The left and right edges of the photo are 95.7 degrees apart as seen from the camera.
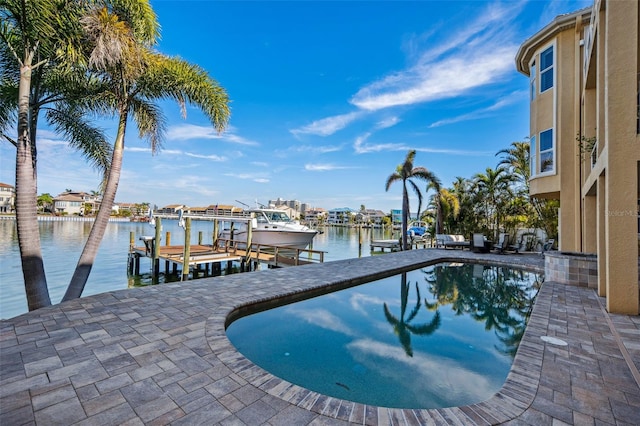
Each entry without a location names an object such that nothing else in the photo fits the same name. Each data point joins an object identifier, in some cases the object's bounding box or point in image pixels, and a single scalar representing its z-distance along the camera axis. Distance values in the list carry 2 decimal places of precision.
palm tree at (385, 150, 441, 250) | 17.38
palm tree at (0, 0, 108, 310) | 5.33
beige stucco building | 4.93
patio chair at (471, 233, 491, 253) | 15.14
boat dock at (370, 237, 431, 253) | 20.56
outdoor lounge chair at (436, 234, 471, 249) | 16.77
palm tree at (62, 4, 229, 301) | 5.75
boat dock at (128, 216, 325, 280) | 11.89
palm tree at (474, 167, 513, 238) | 18.02
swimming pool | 3.71
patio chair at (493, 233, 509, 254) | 14.99
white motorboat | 18.67
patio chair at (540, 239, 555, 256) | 14.12
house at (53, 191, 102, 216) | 68.31
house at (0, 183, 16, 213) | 56.79
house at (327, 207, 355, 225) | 93.81
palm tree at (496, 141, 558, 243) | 15.77
